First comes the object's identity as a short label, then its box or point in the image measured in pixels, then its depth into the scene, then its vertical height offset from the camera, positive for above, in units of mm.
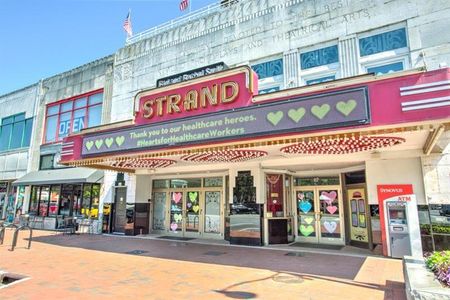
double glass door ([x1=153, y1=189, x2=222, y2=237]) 13797 -132
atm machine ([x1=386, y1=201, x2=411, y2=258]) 8820 -562
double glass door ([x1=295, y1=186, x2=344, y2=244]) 11789 -224
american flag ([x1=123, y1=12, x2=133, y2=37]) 17141 +9745
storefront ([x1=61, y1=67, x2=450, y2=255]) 6688 +1711
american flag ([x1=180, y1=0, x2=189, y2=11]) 15188 +9649
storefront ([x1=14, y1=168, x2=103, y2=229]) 16594 +770
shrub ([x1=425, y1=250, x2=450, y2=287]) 4645 -898
